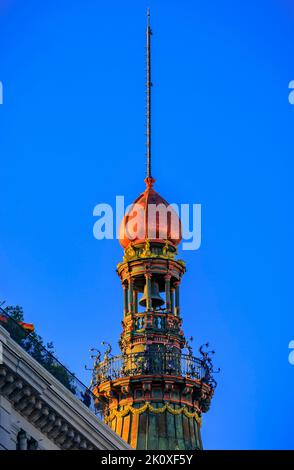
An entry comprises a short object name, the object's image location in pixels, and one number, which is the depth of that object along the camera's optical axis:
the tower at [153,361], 100.12
